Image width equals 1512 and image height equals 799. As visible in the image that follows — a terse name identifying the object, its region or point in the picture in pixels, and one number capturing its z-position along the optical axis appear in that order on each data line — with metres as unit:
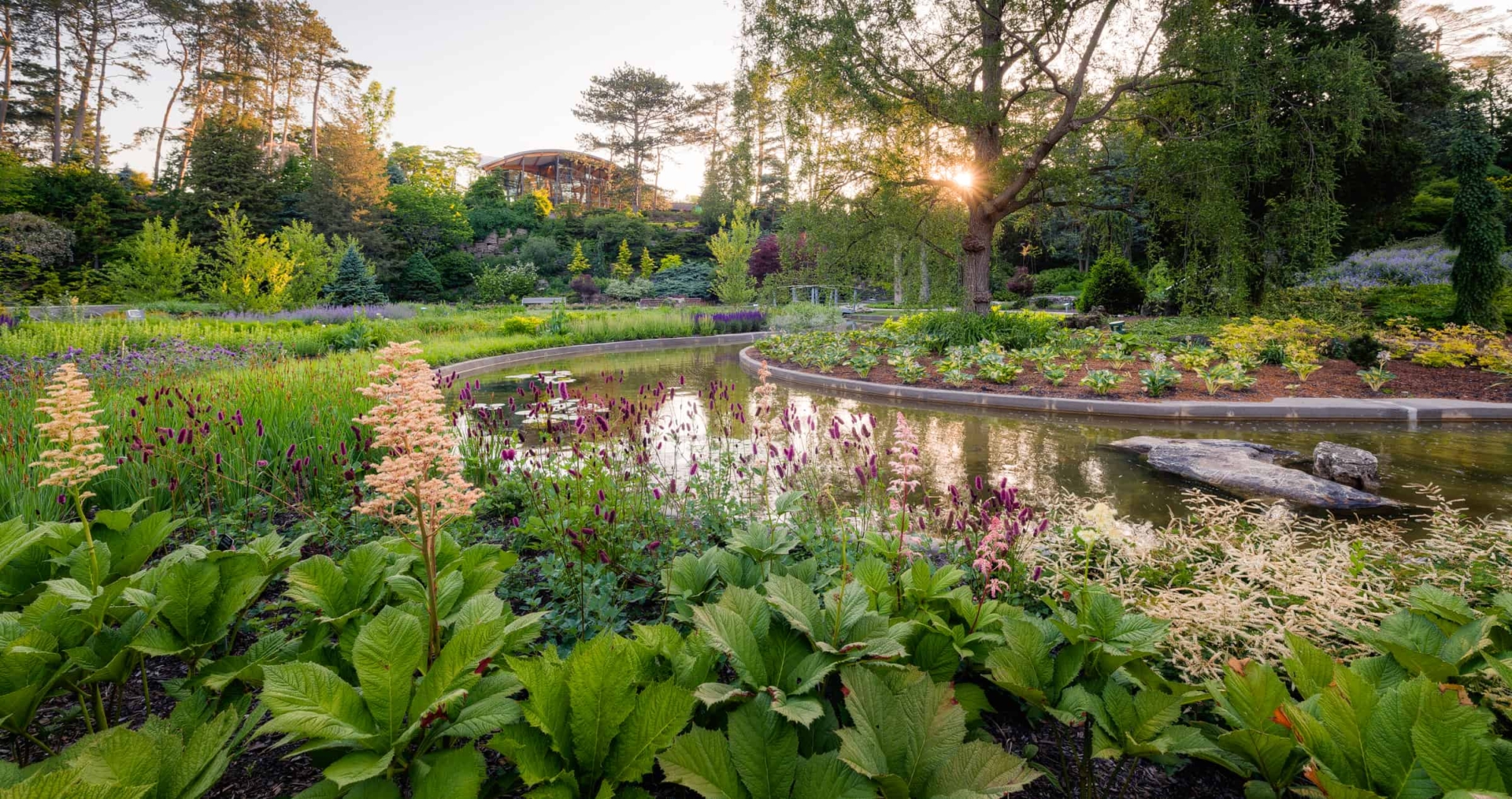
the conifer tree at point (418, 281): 31.83
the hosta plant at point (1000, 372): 9.39
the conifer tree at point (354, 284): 25.12
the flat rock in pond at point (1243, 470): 4.50
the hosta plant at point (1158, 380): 8.34
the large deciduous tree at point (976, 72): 11.27
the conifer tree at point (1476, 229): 10.55
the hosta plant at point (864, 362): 10.84
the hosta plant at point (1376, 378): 8.54
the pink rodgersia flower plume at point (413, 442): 1.25
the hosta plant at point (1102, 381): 8.49
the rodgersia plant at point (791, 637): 1.25
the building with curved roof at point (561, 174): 50.25
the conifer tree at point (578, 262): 34.55
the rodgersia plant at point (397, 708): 0.99
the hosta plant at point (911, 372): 10.09
